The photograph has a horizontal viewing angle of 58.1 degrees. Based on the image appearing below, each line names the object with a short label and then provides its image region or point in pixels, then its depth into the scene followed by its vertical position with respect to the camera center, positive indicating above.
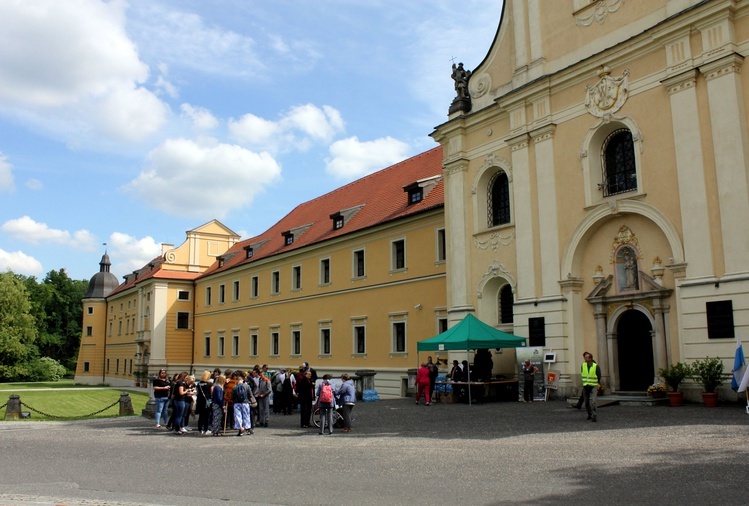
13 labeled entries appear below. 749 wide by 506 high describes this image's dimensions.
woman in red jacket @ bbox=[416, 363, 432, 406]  21.58 -0.69
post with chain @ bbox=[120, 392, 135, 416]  21.91 -1.32
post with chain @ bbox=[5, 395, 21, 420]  21.19 -1.38
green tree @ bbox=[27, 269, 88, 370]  83.19 +6.56
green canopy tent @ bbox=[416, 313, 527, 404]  20.69 +0.65
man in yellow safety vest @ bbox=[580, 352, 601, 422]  14.73 -0.52
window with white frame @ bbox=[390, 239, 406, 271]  31.69 +4.98
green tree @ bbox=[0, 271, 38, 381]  64.69 +3.53
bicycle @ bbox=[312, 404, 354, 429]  16.34 -1.32
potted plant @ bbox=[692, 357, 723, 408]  15.91 -0.51
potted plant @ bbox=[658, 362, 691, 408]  16.64 -0.52
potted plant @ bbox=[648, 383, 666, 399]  17.33 -0.86
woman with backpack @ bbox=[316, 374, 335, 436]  15.62 -0.99
